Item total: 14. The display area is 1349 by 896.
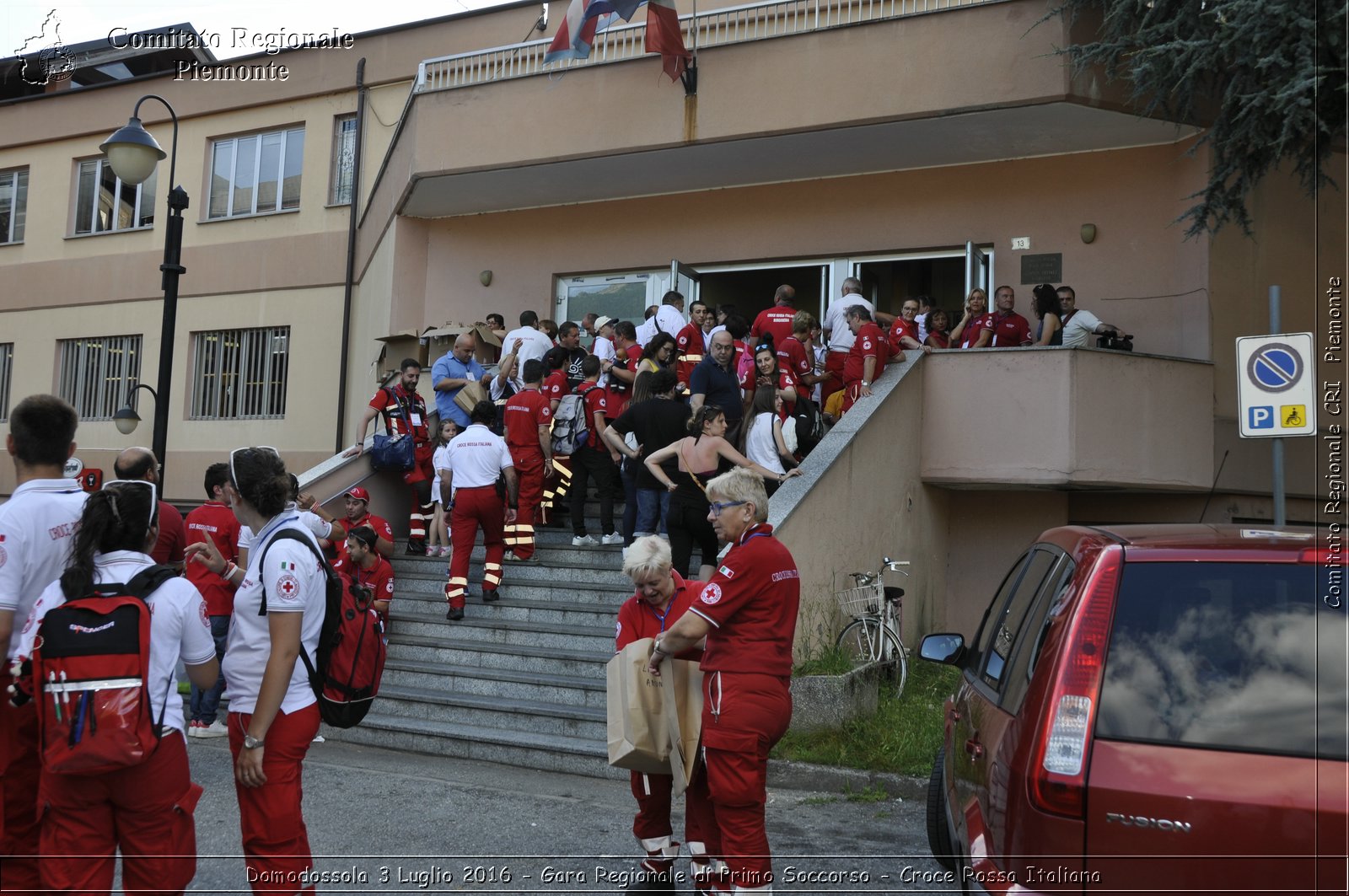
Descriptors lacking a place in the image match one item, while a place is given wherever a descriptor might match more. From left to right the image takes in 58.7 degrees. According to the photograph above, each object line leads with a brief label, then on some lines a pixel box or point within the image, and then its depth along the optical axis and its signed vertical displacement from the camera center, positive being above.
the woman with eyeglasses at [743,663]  4.78 -0.54
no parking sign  7.90 +1.10
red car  2.97 -0.47
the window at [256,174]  20.06 +5.80
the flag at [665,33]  13.73 +5.71
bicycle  9.55 -0.75
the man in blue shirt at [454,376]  12.88 +1.61
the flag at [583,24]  13.74 +5.83
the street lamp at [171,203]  9.93 +2.73
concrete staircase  8.75 -1.19
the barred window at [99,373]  21.31 +2.45
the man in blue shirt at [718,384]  10.37 +1.28
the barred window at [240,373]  19.81 +2.36
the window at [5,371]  22.77 +2.55
